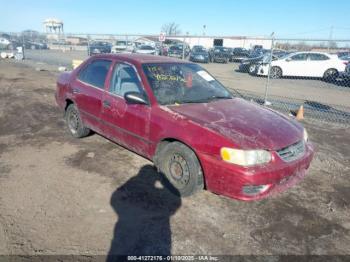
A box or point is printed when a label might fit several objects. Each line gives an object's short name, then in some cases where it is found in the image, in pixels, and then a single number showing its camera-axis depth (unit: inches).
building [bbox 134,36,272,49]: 2096.5
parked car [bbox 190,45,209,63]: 1111.0
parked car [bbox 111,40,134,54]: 948.6
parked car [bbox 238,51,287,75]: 747.3
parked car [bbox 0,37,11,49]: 1178.0
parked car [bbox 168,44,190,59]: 953.5
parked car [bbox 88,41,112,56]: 954.6
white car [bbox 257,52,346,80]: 677.9
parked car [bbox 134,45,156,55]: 986.1
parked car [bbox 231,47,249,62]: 1255.7
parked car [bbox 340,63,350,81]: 627.8
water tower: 2101.4
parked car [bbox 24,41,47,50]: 1288.1
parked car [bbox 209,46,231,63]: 1200.2
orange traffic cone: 315.3
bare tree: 3518.9
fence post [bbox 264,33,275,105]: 343.9
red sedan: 131.1
